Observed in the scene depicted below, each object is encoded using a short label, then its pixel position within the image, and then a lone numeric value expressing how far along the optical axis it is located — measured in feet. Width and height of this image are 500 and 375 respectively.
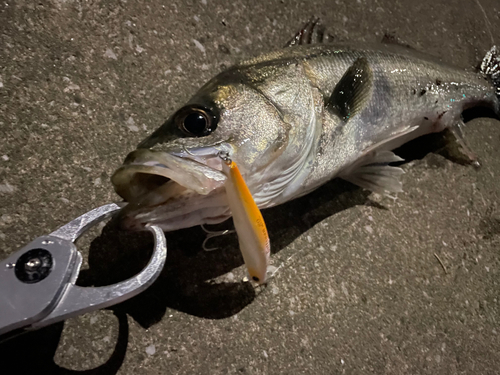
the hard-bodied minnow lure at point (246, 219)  0.77
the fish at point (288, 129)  0.79
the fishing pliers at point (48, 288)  0.65
